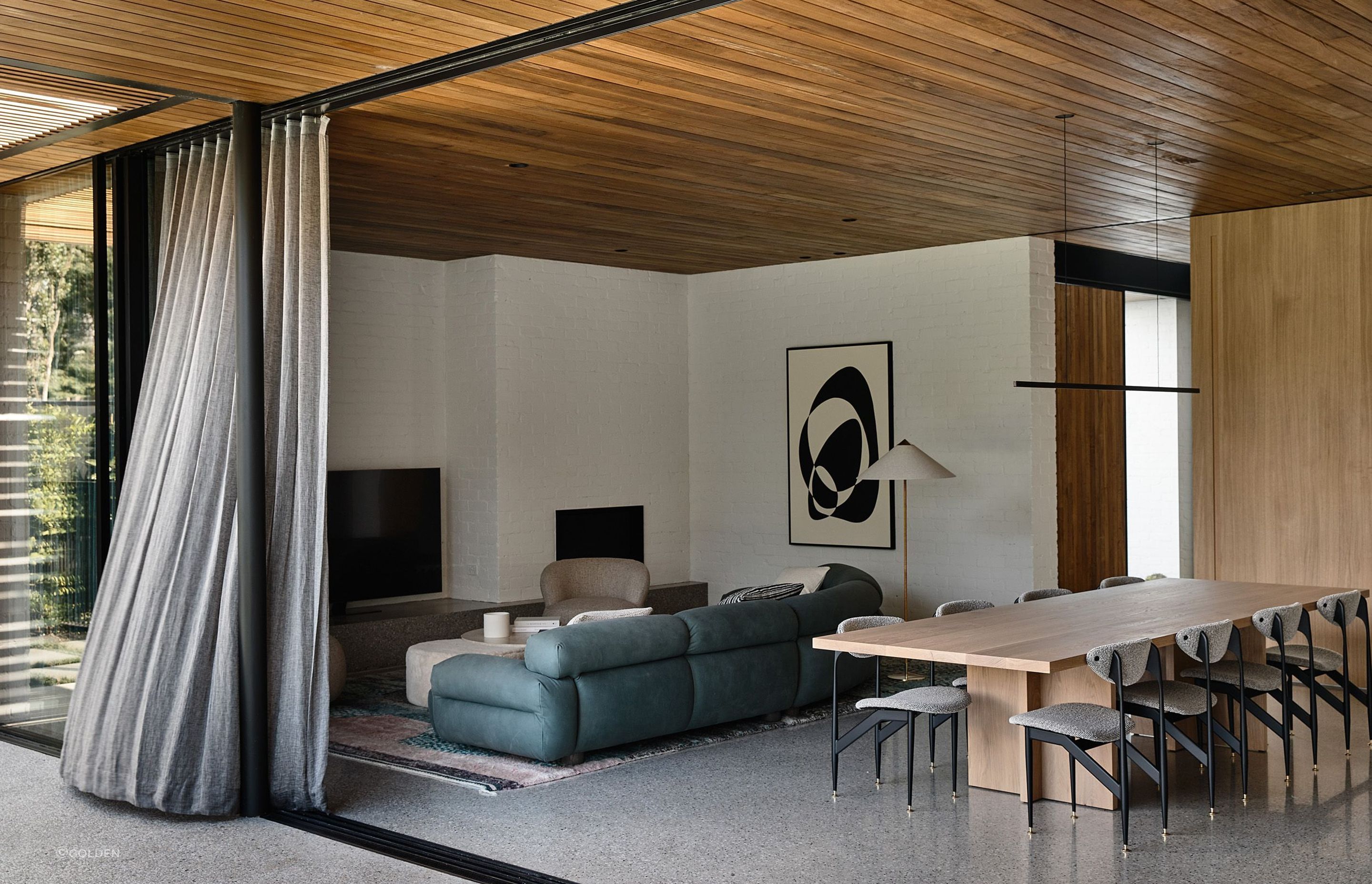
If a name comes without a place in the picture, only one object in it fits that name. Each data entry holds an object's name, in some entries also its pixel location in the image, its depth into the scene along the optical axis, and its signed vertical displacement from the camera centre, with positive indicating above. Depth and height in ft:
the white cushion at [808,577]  26.68 -2.58
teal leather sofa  19.26 -3.55
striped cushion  23.21 -2.53
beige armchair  28.63 -2.87
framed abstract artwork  31.14 +0.25
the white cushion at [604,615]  21.25 -2.63
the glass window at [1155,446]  38.75 +0.03
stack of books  25.14 -3.26
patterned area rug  19.19 -4.63
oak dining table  16.29 -2.50
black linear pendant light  19.49 +0.95
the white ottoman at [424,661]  23.73 -3.73
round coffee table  23.56 -3.44
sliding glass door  20.72 +0.37
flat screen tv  28.58 -1.74
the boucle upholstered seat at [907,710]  17.25 -3.45
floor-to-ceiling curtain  16.78 -1.45
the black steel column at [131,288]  19.70 +2.62
